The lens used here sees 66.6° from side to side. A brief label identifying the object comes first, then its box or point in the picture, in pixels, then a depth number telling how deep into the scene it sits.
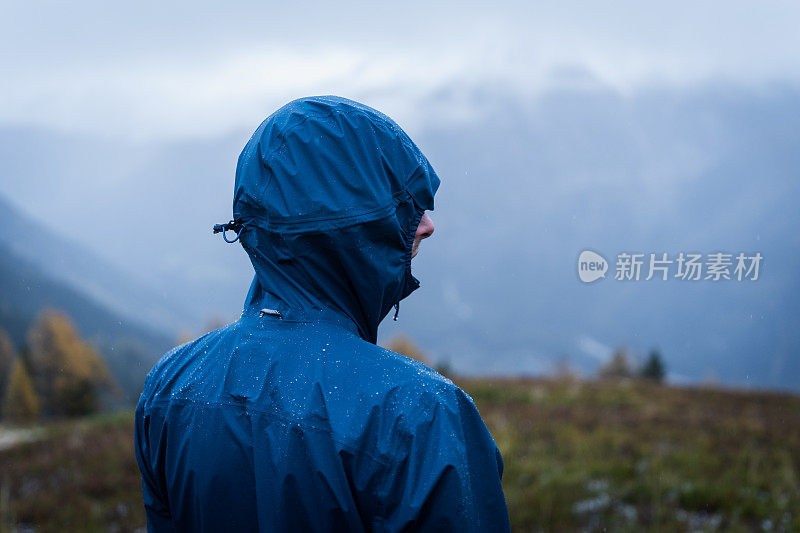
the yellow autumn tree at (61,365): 28.19
